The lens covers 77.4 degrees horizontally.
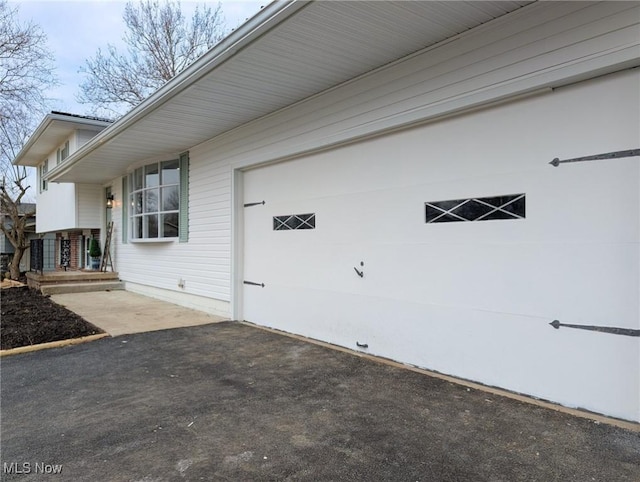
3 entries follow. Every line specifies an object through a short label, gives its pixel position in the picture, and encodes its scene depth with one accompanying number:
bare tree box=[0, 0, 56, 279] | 11.15
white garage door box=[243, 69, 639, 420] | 2.71
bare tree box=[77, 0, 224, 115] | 16.33
